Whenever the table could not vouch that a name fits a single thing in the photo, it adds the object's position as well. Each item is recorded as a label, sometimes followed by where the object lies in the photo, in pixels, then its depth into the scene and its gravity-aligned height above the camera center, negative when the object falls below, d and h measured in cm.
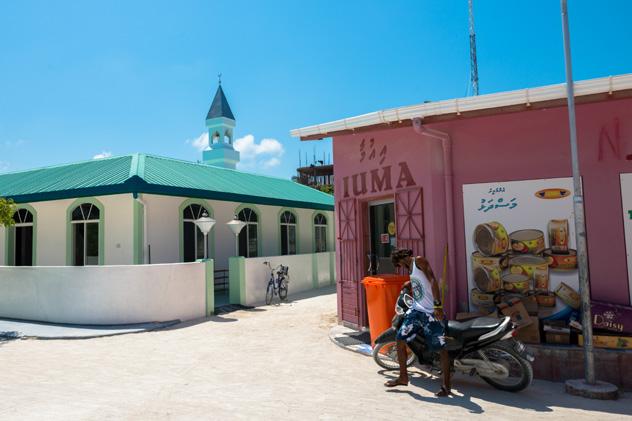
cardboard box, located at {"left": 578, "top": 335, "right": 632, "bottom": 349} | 564 -131
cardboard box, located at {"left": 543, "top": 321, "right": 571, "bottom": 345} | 598 -127
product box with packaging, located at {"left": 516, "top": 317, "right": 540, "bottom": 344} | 624 -128
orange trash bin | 681 -86
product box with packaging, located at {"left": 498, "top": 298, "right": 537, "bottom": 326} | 630 -103
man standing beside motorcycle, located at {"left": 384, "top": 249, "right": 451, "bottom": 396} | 534 -94
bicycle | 1321 -115
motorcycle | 523 -131
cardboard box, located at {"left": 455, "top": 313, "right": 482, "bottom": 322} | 671 -112
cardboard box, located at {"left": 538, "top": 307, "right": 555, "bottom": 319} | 656 -107
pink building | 627 +89
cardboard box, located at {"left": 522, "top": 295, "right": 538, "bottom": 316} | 657 -96
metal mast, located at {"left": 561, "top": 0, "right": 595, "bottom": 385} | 532 +11
